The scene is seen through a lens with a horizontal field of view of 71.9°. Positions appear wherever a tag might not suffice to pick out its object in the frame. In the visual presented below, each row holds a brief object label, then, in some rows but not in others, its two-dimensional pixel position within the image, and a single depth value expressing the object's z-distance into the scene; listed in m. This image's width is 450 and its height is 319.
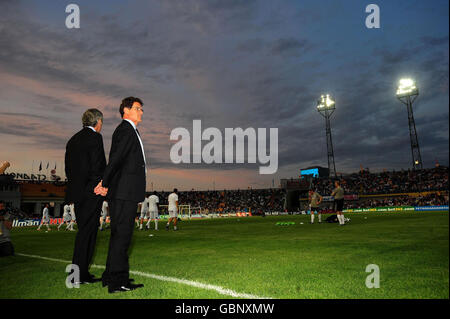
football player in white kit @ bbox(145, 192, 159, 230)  19.77
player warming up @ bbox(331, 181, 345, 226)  17.55
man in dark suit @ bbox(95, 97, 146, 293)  4.02
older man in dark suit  4.56
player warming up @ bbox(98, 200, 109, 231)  20.41
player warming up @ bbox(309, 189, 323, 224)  20.17
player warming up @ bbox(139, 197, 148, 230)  19.83
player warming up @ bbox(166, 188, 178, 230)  17.89
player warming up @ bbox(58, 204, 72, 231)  23.09
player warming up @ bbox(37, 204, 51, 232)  22.50
